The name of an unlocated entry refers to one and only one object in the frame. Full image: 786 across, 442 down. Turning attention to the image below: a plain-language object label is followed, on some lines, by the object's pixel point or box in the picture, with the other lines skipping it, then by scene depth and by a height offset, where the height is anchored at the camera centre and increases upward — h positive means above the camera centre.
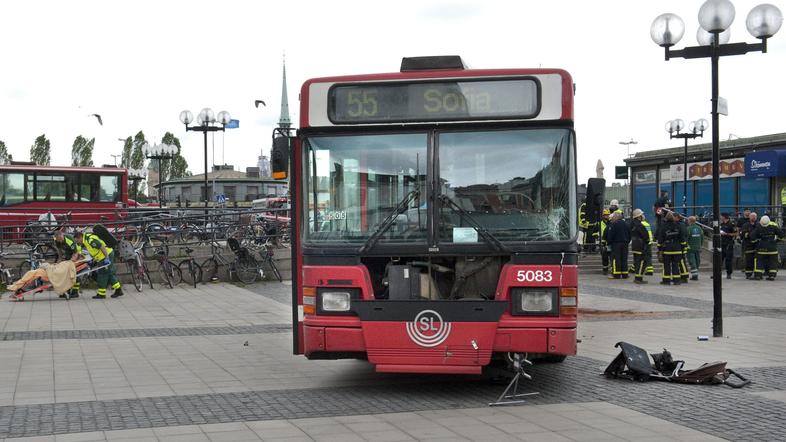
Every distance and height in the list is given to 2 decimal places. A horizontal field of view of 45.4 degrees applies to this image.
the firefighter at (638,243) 23.67 -0.82
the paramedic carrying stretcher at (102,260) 19.20 -1.00
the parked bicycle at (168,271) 21.55 -1.37
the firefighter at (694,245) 24.67 -0.92
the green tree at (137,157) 85.38 +4.97
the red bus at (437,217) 8.27 -0.05
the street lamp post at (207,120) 30.55 +3.03
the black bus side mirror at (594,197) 8.93 +0.13
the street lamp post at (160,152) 37.88 +2.44
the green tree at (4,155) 75.69 +4.64
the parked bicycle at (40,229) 22.25 -0.43
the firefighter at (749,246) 25.41 -0.98
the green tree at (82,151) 80.81 +5.26
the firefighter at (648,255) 23.77 -1.15
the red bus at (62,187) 34.72 +0.95
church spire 115.88 +13.16
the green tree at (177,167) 92.00 +4.37
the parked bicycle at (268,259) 23.31 -1.19
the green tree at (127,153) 85.97 +5.40
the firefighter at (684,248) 23.00 -0.95
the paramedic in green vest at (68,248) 19.20 -0.76
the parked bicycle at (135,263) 20.77 -1.15
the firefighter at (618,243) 24.22 -0.85
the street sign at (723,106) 12.89 +1.43
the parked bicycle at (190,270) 21.88 -1.37
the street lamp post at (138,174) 48.56 +2.19
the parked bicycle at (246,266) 22.70 -1.32
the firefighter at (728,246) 25.84 -0.99
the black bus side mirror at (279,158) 8.78 +0.50
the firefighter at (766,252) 24.59 -1.09
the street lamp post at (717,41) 12.77 +2.40
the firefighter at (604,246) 25.29 -0.98
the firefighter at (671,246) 22.84 -0.87
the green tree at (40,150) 79.88 +5.27
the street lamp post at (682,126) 31.46 +2.77
